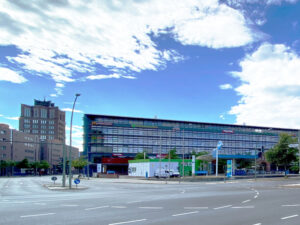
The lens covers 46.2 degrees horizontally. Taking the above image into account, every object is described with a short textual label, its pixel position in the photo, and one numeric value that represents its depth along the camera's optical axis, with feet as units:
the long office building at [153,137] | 372.17
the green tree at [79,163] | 295.89
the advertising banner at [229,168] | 210.24
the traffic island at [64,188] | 112.20
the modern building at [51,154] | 556.10
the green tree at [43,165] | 432.74
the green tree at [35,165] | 418.55
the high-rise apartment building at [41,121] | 605.73
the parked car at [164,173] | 227.63
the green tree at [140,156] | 333.66
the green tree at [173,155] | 313.94
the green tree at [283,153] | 229.45
